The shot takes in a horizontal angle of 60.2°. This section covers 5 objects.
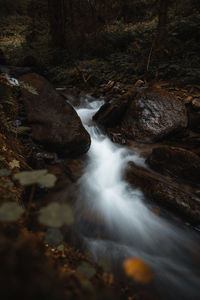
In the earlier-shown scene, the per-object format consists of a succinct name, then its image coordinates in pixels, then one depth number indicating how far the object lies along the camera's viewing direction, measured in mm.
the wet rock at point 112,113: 5438
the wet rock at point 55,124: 4059
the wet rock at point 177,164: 3577
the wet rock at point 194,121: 4988
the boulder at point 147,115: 4973
